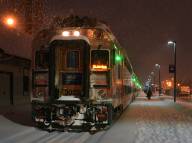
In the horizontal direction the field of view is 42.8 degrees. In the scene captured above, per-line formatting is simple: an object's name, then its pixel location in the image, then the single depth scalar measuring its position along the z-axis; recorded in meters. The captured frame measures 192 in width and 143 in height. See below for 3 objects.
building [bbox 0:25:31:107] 16.68
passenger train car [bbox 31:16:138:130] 8.97
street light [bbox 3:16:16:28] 17.33
